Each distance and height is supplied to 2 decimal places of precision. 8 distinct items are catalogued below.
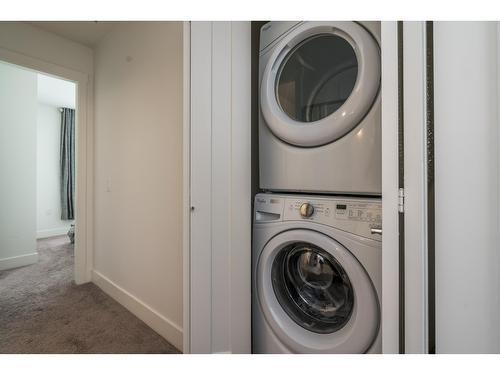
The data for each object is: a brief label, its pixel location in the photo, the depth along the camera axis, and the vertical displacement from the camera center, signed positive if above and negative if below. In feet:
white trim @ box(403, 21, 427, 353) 1.65 +0.02
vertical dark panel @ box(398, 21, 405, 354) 1.73 +0.10
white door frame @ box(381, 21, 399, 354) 1.76 +0.06
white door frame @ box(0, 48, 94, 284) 7.14 +0.28
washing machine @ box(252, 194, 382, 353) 2.50 -1.08
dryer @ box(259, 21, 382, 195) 2.54 +1.00
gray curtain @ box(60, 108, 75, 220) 14.34 +1.52
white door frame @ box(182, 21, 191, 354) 3.07 +0.46
